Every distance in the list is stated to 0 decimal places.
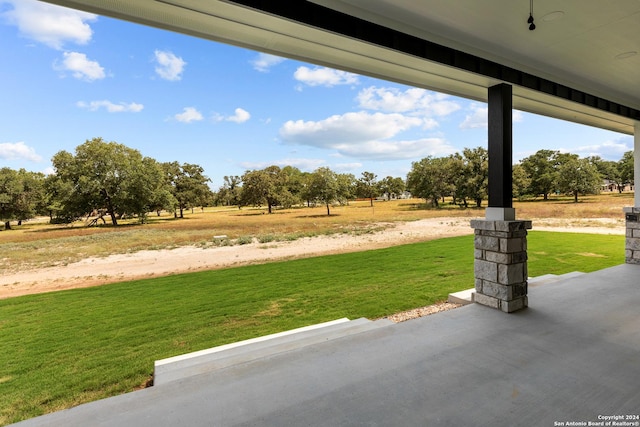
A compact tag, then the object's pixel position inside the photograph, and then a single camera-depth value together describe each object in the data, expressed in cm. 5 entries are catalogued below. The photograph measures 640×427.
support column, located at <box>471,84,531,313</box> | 251
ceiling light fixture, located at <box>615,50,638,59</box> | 237
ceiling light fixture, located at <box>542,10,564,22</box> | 181
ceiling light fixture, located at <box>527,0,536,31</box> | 176
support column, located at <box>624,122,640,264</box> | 419
